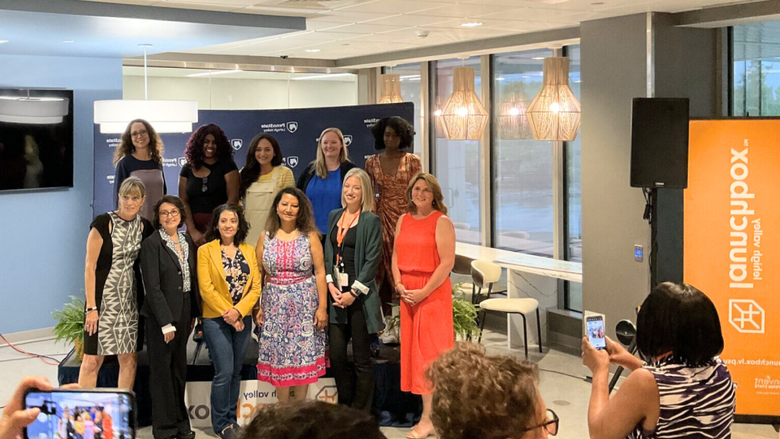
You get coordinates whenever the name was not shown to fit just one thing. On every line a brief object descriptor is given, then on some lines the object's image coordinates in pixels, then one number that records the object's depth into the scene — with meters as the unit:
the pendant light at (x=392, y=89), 9.98
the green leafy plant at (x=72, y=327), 6.20
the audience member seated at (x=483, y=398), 1.73
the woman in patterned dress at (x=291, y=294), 5.72
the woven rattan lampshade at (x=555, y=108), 7.75
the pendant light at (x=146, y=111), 6.71
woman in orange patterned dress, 6.50
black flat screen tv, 8.41
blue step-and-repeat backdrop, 7.39
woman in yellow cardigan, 5.64
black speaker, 5.91
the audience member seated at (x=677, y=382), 2.52
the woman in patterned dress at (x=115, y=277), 5.56
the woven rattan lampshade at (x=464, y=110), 8.80
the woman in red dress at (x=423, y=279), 5.79
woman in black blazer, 5.53
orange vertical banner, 5.93
